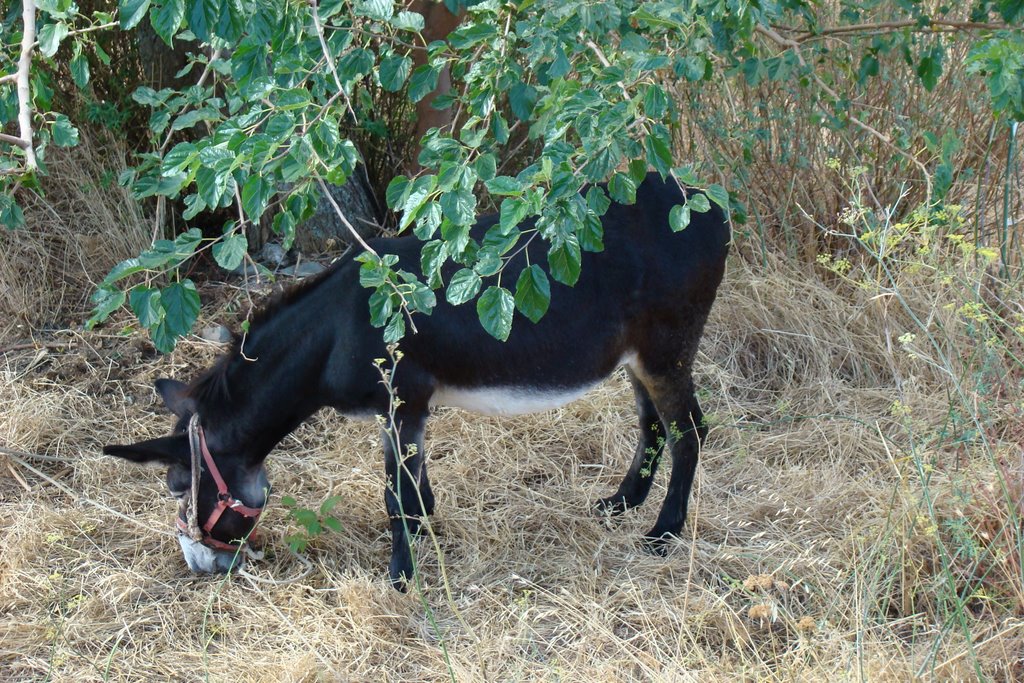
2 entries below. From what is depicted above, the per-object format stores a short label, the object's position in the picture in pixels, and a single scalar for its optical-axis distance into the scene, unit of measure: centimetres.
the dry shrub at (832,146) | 1016
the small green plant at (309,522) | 717
